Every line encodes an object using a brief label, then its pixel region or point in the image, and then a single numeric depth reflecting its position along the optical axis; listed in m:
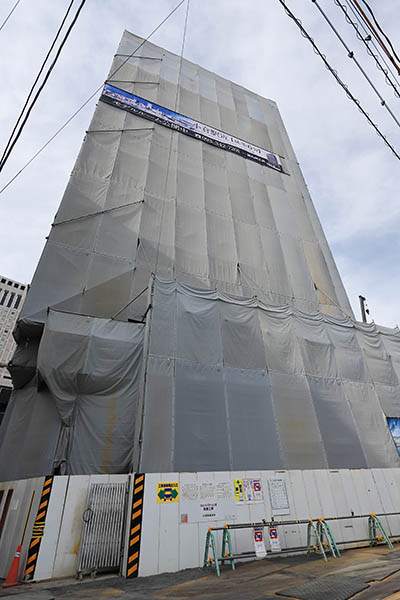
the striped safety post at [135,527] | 5.32
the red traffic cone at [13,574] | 5.04
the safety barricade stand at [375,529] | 6.94
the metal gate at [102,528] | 5.54
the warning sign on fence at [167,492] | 5.99
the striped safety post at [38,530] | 5.16
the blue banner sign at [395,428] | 9.50
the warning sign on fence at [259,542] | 6.01
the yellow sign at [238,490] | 6.56
